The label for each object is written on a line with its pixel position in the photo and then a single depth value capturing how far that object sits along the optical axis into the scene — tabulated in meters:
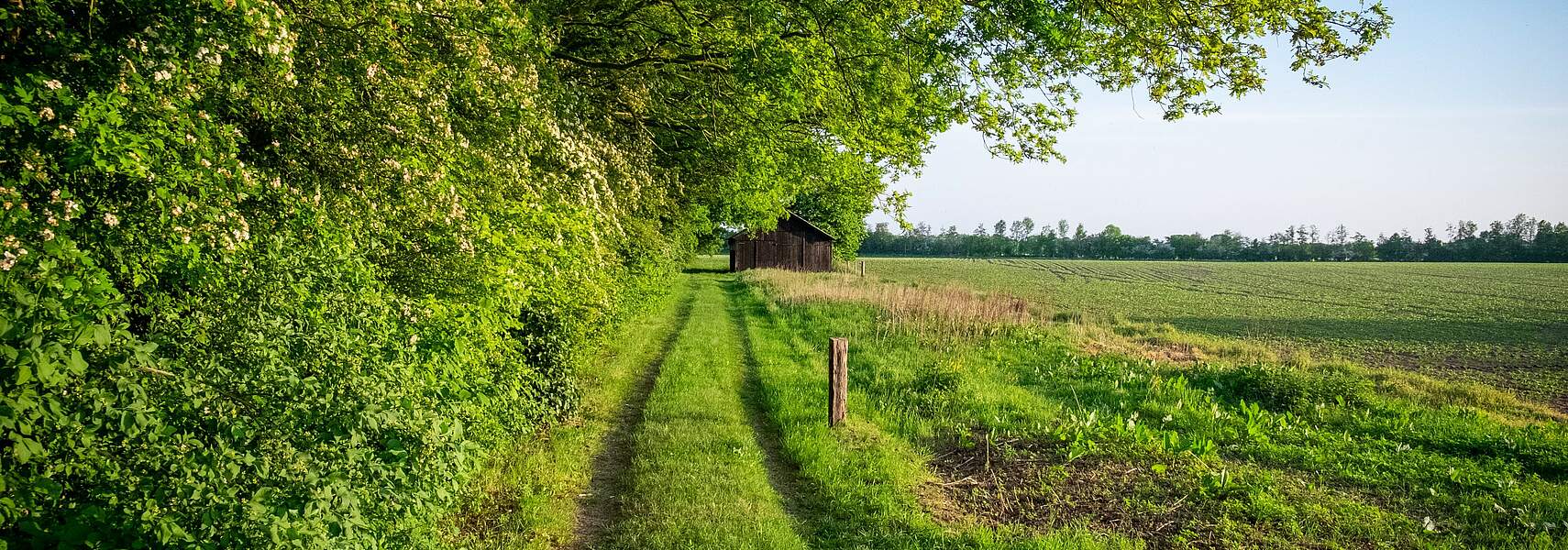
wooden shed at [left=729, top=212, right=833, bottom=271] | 46.94
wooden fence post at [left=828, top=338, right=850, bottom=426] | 9.00
